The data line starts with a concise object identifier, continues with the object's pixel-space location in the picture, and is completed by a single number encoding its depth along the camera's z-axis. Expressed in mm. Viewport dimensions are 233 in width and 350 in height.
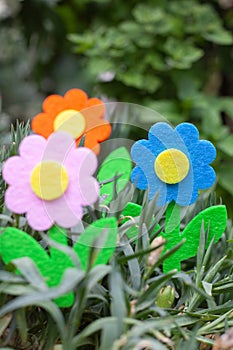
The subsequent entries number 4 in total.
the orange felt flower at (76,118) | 540
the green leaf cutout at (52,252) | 439
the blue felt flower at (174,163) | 503
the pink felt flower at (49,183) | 450
